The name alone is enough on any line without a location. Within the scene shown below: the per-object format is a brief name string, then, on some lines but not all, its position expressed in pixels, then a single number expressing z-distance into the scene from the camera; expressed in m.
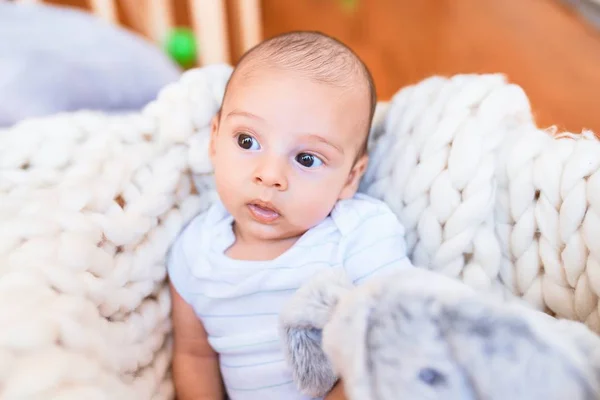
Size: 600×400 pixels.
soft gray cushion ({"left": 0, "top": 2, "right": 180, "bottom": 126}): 0.93
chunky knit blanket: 0.49
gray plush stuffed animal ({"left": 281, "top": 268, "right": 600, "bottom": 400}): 0.34
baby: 0.61
